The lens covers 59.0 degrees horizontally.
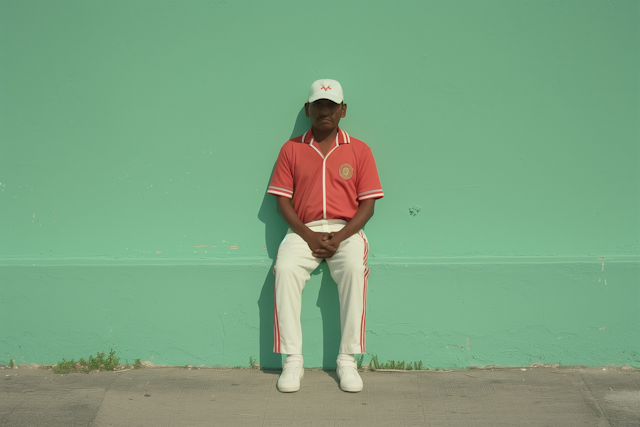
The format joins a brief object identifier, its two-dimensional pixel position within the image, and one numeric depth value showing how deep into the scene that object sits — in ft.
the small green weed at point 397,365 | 12.02
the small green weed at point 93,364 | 12.03
